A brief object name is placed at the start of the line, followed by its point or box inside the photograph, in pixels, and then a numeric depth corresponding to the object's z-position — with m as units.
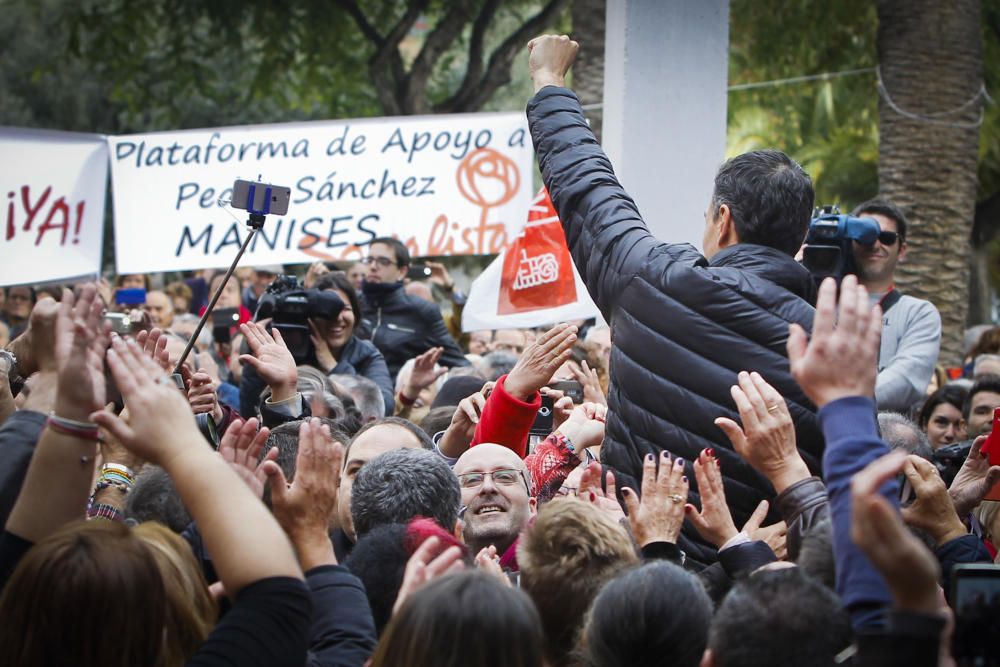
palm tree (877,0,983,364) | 10.73
